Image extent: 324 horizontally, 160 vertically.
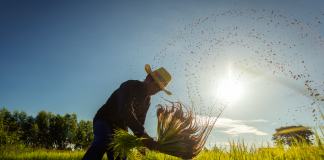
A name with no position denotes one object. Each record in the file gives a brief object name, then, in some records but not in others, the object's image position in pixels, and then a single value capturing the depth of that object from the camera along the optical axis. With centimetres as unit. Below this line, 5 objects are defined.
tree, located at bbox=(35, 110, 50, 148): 4528
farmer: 282
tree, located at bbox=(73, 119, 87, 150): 4634
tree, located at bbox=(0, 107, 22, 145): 4047
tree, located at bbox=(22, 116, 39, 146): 4342
